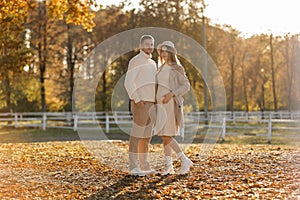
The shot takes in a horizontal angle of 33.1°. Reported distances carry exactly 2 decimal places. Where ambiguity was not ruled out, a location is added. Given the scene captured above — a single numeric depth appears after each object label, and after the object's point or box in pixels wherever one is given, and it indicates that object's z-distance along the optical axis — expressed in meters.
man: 7.82
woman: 7.98
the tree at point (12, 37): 12.63
